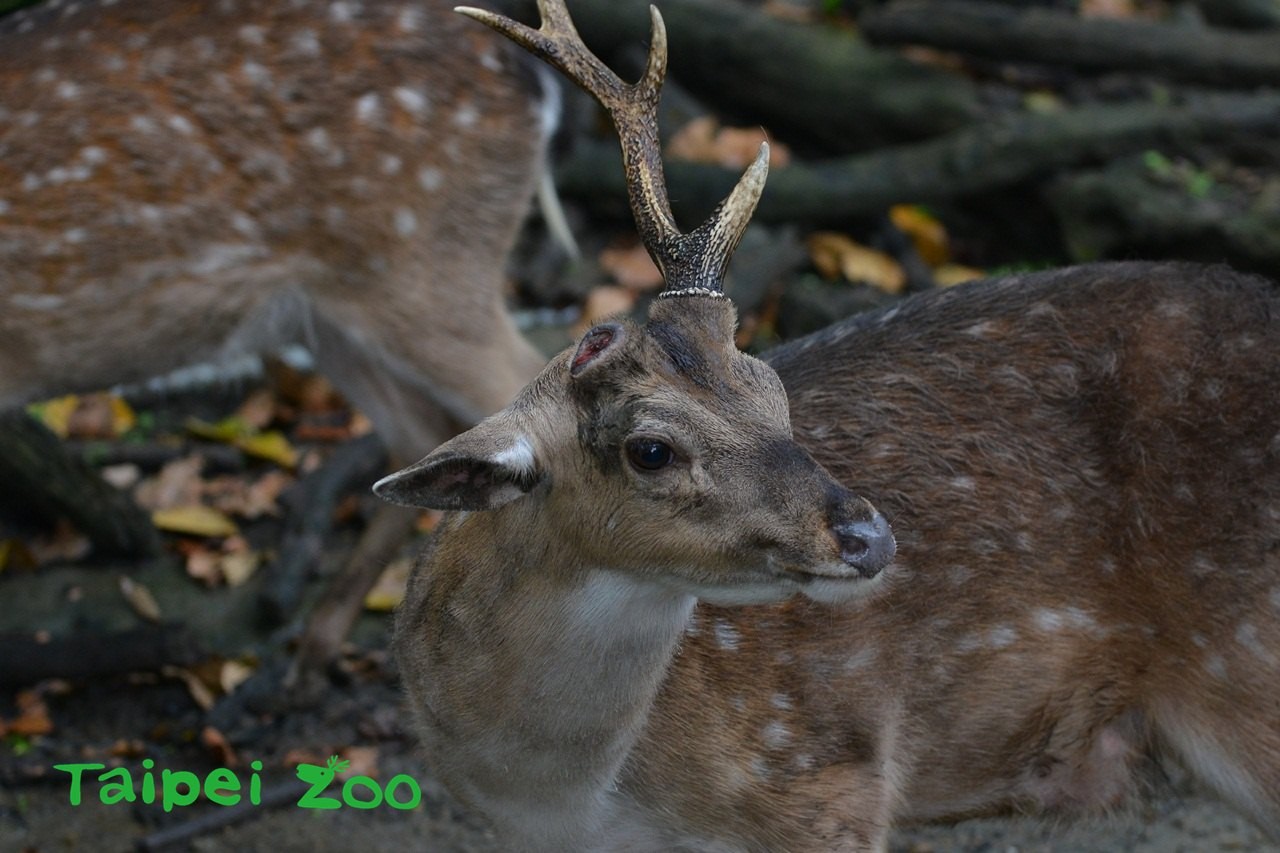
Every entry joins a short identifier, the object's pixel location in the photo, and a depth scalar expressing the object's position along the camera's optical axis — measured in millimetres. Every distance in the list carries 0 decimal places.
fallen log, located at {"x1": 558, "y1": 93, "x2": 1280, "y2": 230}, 13352
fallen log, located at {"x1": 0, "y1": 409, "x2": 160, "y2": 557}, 10820
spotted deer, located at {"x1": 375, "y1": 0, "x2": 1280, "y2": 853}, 6109
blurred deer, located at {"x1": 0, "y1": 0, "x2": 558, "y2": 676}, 9641
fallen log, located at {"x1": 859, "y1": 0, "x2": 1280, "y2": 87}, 14109
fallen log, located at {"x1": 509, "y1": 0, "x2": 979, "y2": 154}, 14461
